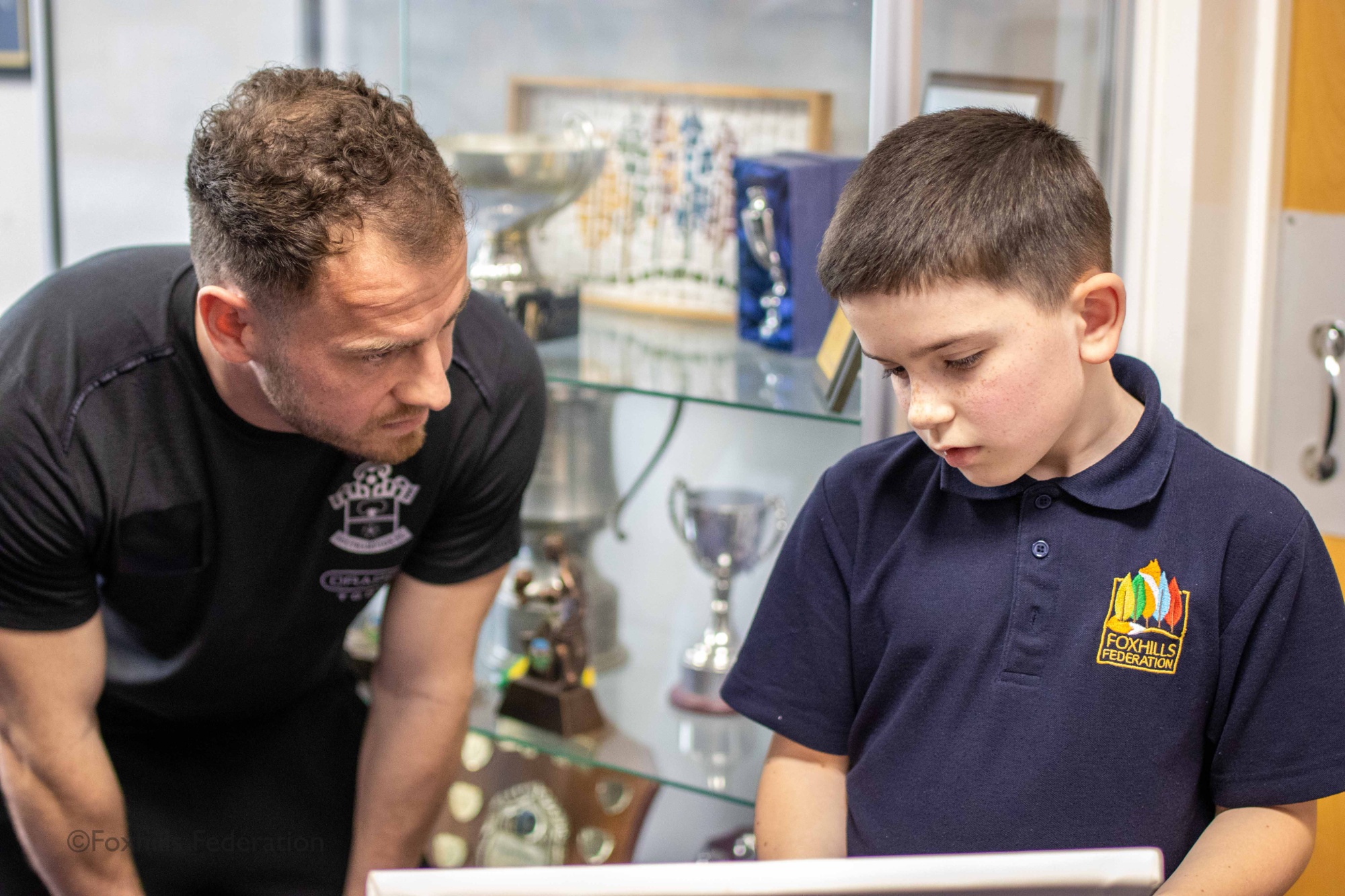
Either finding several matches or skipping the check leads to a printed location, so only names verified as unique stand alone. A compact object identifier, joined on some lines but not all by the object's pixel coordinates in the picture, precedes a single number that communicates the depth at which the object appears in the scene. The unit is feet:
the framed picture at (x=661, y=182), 5.23
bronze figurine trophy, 5.06
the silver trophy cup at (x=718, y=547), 4.92
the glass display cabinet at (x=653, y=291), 4.91
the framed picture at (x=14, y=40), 7.69
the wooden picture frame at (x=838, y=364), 4.01
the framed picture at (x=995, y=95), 3.95
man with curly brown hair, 3.22
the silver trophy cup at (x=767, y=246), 4.76
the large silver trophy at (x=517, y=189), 5.19
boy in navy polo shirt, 2.75
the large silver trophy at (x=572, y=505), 5.48
